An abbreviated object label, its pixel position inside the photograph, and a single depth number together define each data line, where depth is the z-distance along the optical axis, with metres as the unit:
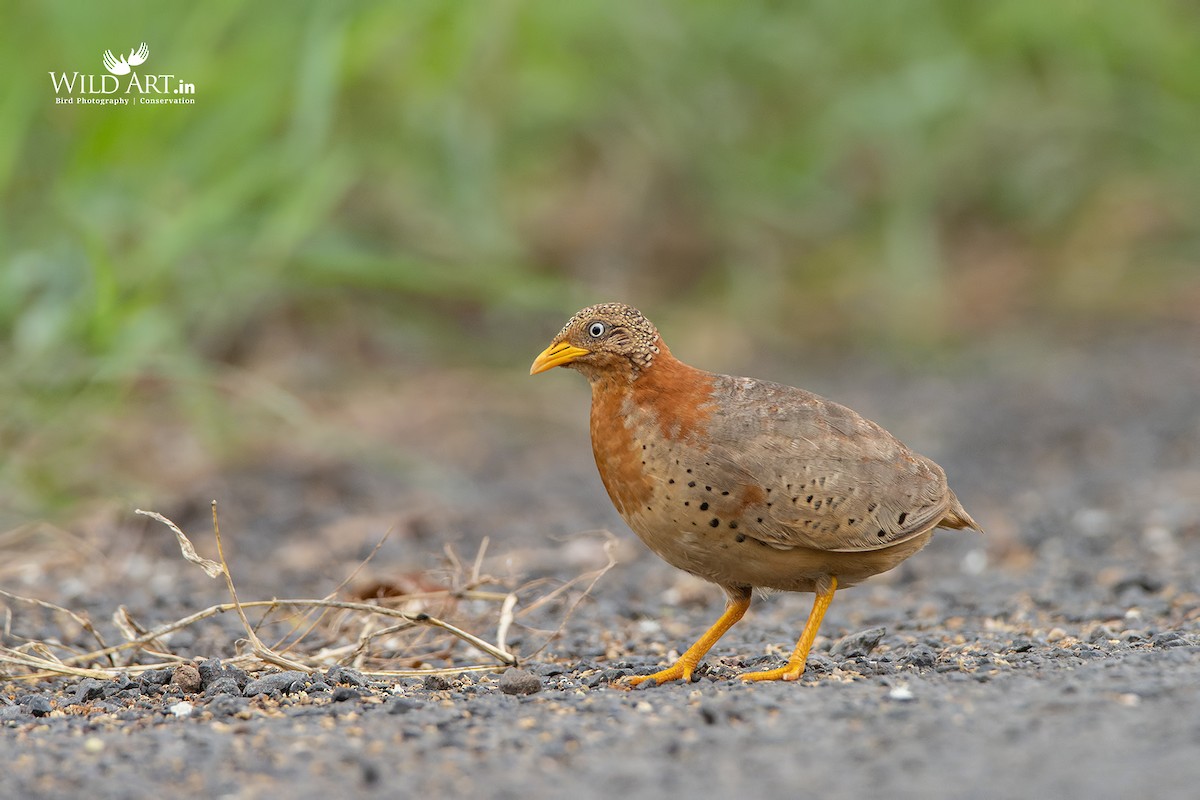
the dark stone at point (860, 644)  8.10
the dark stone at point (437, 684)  7.68
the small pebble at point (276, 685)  7.16
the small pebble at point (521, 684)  7.23
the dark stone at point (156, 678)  7.45
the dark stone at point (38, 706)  7.08
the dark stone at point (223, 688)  7.22
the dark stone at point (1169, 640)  7.57
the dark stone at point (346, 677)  7.40
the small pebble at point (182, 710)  6.81
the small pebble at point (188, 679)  7.30
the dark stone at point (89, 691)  7.31
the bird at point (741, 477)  7.68
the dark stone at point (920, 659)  7.40
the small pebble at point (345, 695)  7.05
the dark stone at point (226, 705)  6.76
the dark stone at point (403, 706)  6.66
